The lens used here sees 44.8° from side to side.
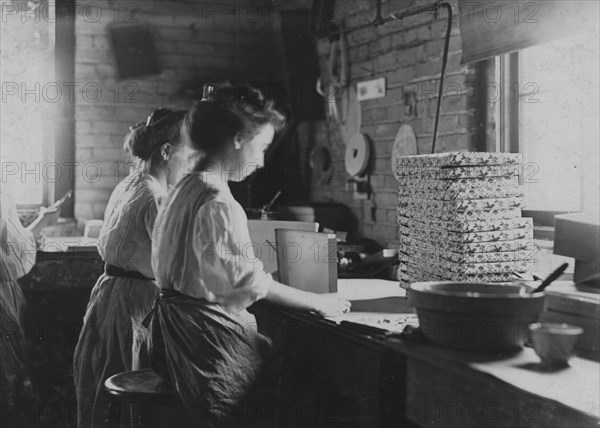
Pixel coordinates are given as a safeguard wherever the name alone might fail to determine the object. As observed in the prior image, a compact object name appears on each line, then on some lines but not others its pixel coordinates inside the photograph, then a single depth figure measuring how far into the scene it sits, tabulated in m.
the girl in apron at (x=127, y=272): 3.57
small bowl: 2.12
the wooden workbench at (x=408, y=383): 1.99
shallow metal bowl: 2.21
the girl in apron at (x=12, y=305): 4.11
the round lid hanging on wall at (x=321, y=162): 5.76
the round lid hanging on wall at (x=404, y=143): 4.50
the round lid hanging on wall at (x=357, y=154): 5.04
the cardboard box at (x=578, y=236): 2.54
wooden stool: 2.66
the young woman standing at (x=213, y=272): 2.55
